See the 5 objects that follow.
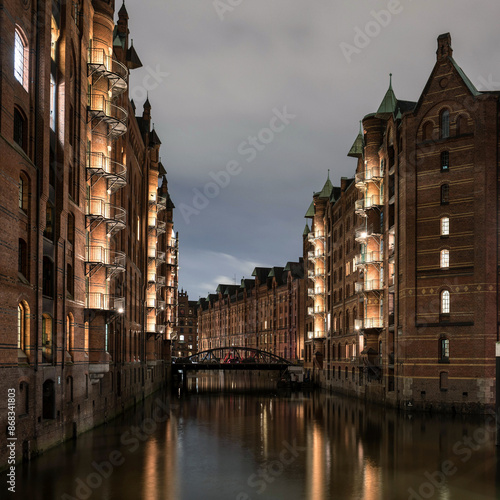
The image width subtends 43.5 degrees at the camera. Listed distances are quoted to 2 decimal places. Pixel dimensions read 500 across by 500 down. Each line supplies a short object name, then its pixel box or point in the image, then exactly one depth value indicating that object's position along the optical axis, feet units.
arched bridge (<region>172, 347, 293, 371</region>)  274.57
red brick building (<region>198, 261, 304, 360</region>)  333.01
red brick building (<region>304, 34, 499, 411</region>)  140.46
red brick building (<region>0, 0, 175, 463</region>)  71.89
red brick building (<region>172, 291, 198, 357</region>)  565.53
